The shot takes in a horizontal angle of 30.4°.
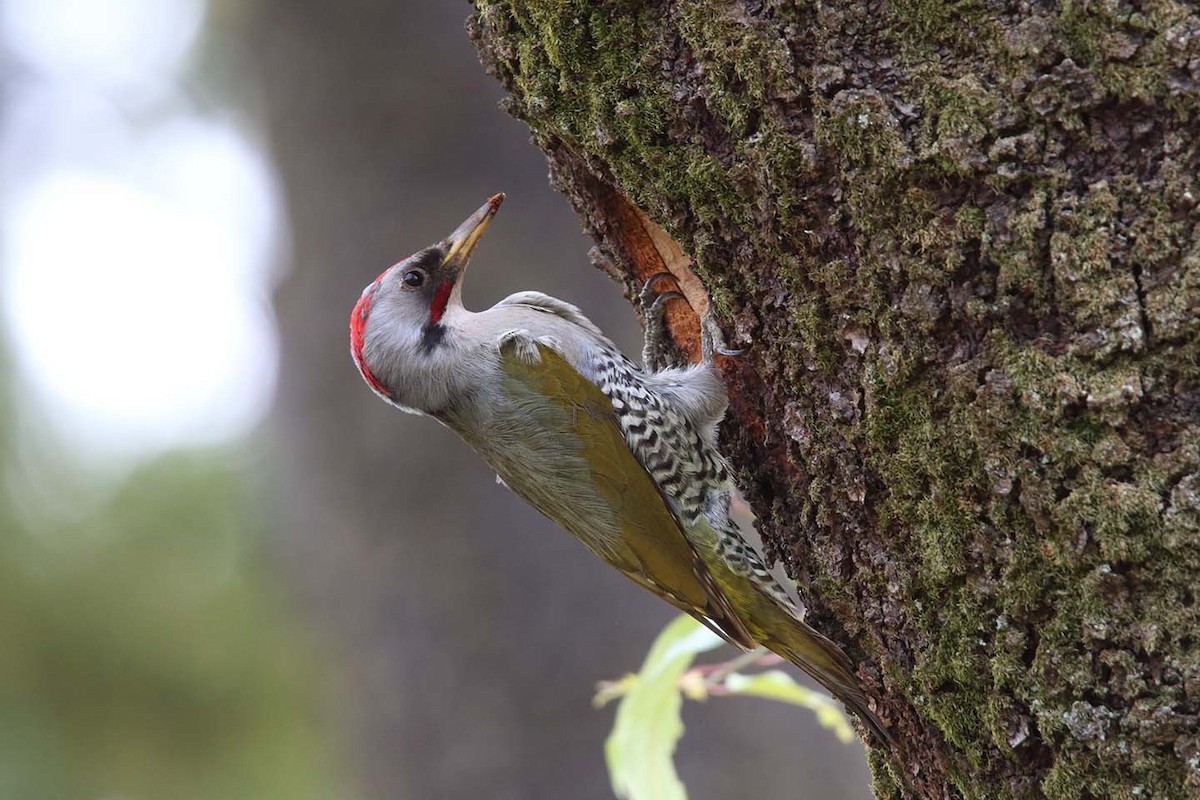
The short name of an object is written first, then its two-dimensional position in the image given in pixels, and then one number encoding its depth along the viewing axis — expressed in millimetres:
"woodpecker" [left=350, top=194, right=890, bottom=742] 5660
